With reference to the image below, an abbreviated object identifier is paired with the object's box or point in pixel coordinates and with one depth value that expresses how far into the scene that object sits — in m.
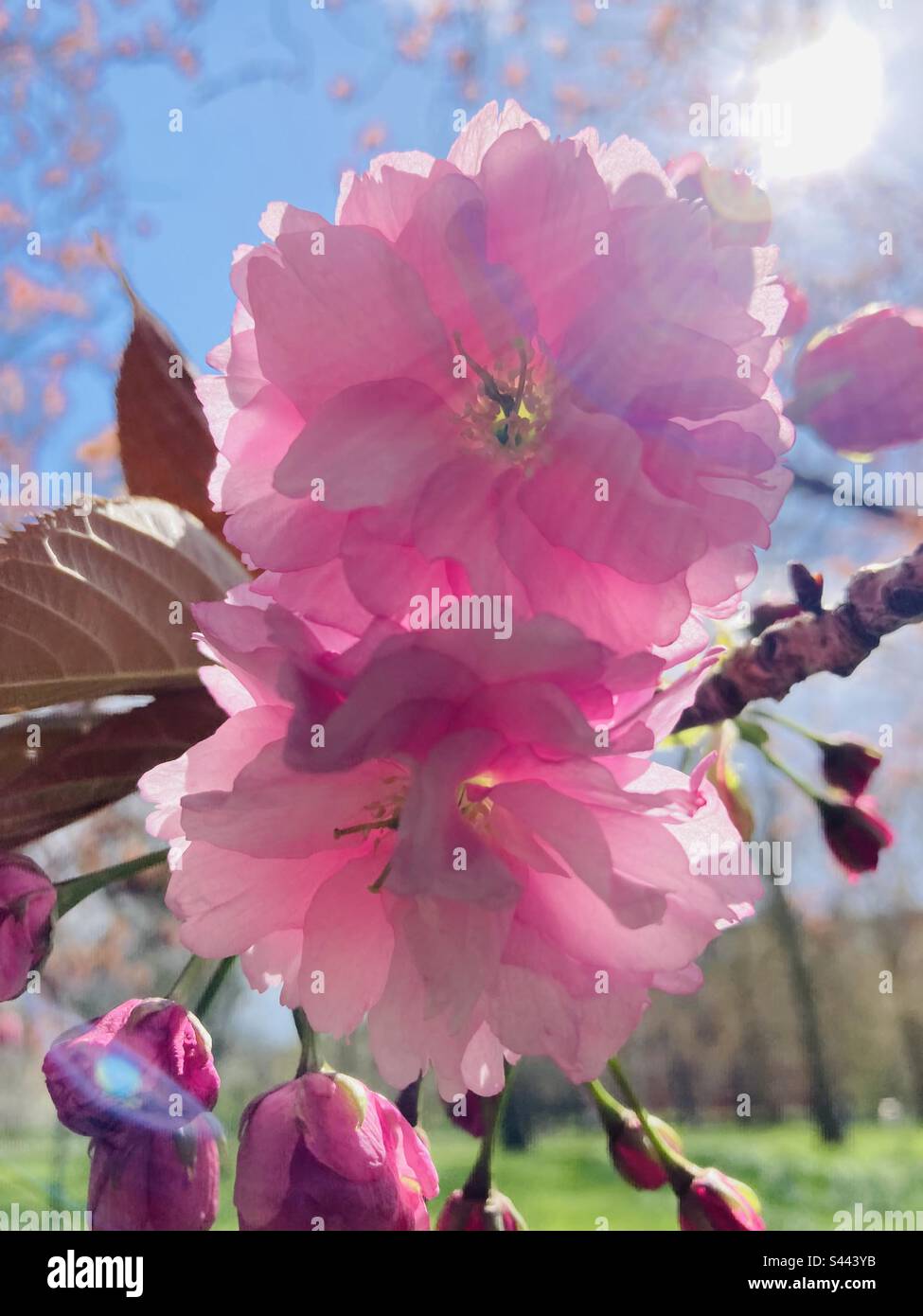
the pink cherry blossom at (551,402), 0.06
